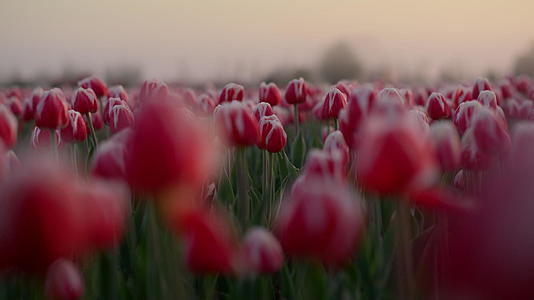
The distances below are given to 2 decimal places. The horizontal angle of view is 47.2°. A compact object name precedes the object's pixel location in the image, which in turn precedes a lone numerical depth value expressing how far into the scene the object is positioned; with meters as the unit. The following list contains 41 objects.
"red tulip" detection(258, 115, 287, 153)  3.00
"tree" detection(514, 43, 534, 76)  18.89
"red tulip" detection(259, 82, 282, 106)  4.36
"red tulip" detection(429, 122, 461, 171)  1.66
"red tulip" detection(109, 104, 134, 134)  3.26
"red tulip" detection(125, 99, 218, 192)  1.17
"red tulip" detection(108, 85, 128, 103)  4.33
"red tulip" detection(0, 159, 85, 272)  1.03
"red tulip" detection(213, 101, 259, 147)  2.54
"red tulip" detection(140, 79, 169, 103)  3.92
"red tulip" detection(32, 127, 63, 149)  3.29
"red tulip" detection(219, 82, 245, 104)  4.29
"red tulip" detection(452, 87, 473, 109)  3.81
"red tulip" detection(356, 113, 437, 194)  1.18
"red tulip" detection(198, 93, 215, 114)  4.82
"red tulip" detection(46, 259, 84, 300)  1.26
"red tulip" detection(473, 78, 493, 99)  4.11
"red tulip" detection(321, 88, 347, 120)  3.34
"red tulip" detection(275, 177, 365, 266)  1.18
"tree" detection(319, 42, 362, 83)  33.28
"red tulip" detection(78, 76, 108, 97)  4.61
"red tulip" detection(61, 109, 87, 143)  3.47
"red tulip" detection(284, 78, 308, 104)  4.46
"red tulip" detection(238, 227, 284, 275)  1.37
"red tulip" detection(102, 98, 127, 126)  3.46
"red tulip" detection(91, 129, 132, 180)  1.56
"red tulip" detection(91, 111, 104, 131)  4.80
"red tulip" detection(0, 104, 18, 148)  2.05
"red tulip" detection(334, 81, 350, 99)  3.83
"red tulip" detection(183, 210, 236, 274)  1.18
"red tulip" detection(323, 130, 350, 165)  2.46
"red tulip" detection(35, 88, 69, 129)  3.04
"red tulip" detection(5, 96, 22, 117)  5.93
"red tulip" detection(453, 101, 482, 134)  2.77
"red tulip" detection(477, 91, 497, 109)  3.15
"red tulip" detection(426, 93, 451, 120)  3.63
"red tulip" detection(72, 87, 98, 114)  3.97
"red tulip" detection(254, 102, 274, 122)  3.45
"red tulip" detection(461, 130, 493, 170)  2.15
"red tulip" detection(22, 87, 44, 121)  4.03
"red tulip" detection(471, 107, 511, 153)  2.08
